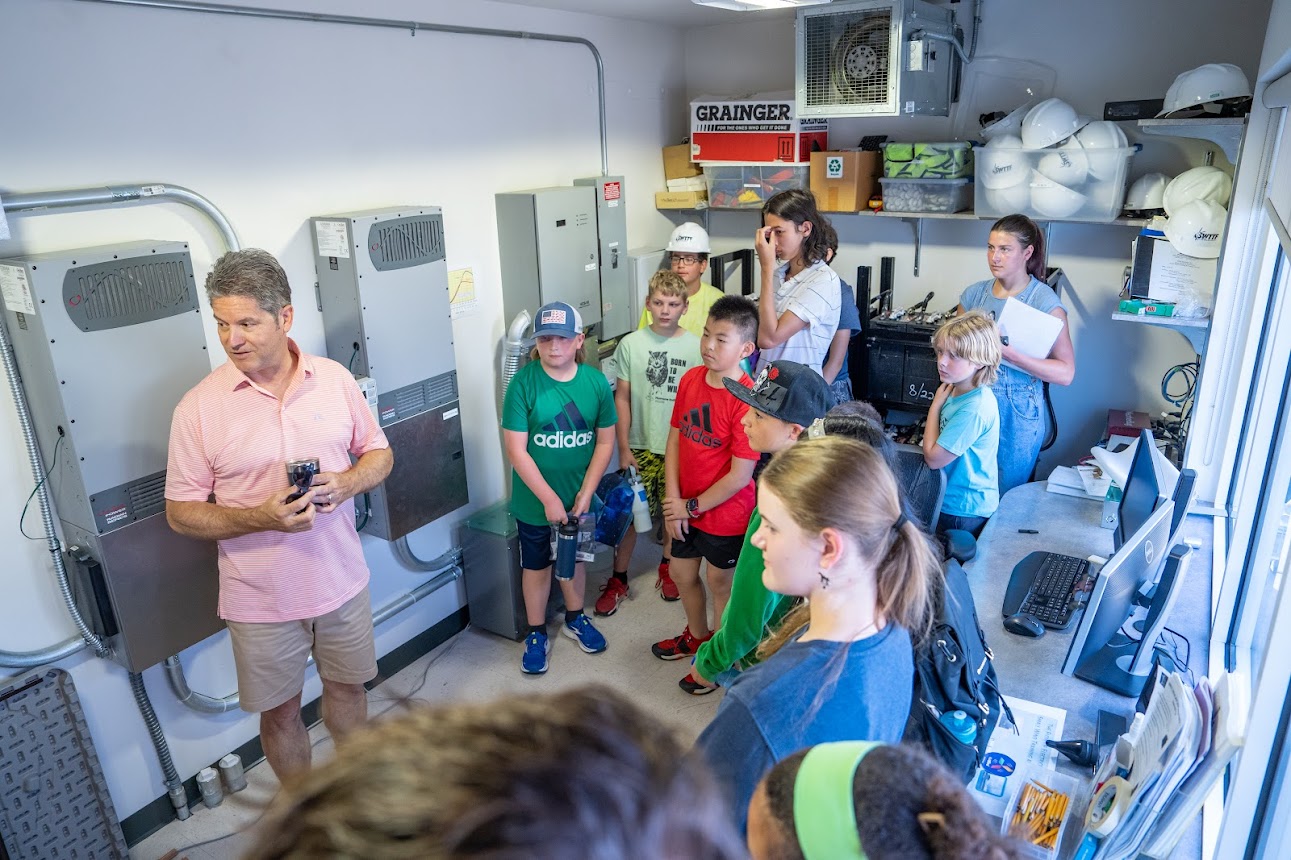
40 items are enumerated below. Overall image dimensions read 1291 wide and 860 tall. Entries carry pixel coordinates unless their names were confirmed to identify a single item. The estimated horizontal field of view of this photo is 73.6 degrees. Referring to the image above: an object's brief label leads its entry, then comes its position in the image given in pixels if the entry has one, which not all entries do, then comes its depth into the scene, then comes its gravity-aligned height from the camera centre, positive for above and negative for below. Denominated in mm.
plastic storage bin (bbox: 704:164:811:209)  4703 -62
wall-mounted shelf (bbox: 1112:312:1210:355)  3357 -628
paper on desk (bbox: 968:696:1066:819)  1765 -1213
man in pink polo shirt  2348 -833
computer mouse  2318 -1198
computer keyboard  2385 -1186
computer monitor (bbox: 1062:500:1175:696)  1857 -956
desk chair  2797 -1374
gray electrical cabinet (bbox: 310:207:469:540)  3031 -563
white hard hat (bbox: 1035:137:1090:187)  3754 -12
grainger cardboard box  4562 +205
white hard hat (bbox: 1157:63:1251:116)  3123 +248
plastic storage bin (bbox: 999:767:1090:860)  1625 -1231
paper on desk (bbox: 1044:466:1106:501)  3289 -1193
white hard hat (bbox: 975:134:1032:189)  3904 +0
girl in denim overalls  3377 -747
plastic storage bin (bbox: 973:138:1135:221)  3750 -82
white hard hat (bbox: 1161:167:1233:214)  3336 -115
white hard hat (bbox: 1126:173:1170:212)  3768 -138
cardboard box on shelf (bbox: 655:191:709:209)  5004 -154
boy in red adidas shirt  3080 -1028
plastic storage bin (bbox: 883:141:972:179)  4160 +22
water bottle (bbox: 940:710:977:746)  1676 -1048
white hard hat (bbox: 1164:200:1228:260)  3285 -263
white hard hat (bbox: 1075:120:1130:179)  3725 +62
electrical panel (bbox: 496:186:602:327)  3773 -297
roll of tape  1440 -1086
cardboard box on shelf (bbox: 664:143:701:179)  5000 +54
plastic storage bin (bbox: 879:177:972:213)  4242 -142
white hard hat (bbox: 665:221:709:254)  4355 -328
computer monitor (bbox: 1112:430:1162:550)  2205 -864
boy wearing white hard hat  4188 -456
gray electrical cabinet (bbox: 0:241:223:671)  2248 -586
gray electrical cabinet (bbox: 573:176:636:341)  4258 -391
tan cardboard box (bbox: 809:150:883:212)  4457 -54
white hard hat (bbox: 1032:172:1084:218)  3812 -159
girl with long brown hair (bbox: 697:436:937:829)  1345 -750
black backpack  1684 -997
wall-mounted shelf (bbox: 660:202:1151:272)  3887 -259
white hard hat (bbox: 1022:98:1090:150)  3766 +161
